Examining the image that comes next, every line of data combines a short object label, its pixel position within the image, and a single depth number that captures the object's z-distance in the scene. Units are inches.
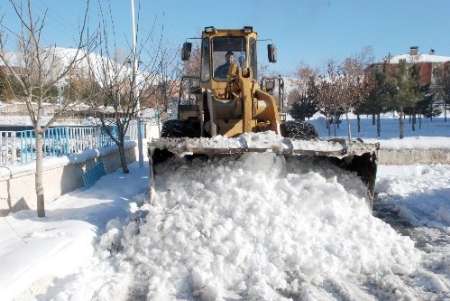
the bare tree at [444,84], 1696.6
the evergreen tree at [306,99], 1699.9
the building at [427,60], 2149.4
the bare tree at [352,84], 1355.8
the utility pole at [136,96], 520.8
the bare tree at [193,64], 948.0
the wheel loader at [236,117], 261.9
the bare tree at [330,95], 1353.3
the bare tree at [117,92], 508.1
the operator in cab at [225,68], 353.8
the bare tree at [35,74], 271.1
